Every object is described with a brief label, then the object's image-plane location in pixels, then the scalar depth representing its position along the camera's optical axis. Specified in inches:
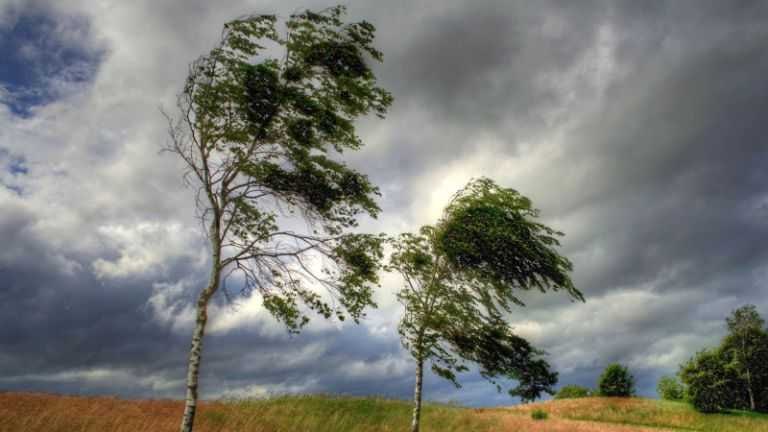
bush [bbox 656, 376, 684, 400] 1547.2
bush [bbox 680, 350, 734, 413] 1311.5
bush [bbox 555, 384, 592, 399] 2074.3
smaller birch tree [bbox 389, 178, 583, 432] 644.1
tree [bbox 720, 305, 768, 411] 1669.5
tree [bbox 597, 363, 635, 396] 1459.2
